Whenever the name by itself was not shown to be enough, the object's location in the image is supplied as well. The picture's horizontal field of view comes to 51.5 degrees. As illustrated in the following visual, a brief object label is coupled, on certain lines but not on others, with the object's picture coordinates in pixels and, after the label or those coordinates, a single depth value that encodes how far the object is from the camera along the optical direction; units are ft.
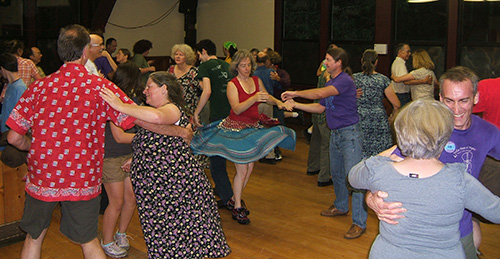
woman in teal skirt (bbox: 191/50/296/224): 13.94
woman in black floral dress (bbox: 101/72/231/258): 10.02
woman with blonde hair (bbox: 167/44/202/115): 17.61
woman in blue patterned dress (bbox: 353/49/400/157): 16.78
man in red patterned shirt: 8.73
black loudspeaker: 39.01
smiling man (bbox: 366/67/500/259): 7.55
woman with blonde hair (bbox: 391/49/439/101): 23.22
